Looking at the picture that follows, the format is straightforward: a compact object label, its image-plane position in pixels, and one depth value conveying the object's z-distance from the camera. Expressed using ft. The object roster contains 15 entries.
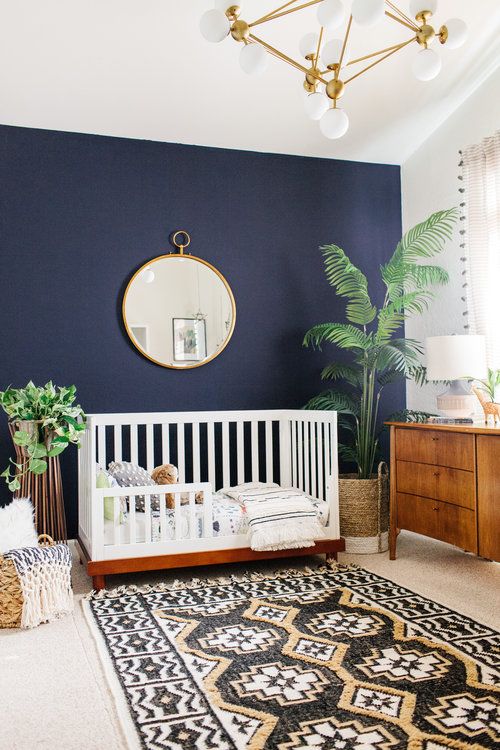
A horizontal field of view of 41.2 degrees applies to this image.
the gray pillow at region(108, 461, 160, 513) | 11.05
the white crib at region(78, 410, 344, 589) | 9.78
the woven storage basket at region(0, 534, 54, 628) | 8.11
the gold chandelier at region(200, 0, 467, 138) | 6.99
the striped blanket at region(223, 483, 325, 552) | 10.13
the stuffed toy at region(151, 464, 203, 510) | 11.08
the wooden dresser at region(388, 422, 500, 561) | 9.12
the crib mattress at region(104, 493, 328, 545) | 9.91
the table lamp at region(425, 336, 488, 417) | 10.54
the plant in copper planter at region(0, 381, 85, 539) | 10.33
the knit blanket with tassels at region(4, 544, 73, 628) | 8.11
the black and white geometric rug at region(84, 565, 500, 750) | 5.38
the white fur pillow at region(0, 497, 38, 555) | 8.61
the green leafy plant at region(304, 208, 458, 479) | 12.17
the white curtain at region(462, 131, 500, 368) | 11.85
